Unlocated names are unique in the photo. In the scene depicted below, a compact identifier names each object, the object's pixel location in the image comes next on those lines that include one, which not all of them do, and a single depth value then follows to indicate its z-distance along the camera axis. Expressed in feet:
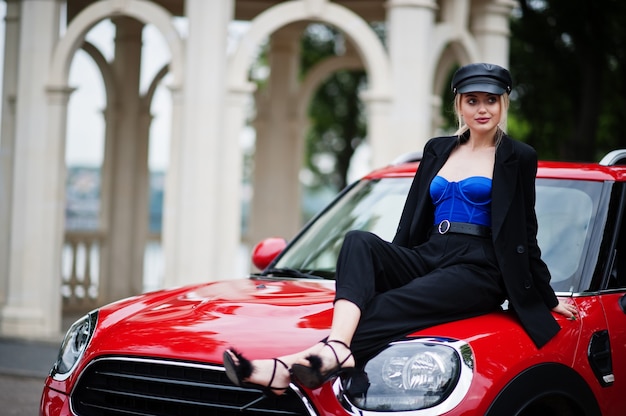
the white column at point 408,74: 38.88
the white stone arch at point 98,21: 39.63
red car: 12.60
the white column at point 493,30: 44.73
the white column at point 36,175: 40.88
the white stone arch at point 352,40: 38.55
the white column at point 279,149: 54.39
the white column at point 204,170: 37.93
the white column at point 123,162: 52.60
